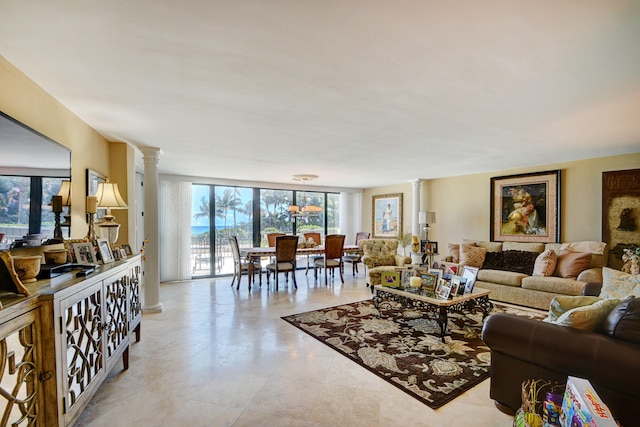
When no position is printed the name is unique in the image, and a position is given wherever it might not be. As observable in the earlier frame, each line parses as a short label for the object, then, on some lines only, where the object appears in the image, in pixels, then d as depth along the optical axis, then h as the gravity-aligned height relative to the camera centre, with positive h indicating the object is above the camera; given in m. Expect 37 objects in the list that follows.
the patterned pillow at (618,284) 2.38 -0.55
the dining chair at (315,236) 7.66 -0.49
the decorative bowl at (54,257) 2.14 -0.28
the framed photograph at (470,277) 3.56 -0.72
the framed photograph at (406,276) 4.07 -0.80
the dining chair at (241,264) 5.74 -0.91
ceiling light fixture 6.24 +0.21
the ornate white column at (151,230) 4.11 -0.17
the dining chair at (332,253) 6.25 -0.76
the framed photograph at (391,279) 3.99 -0.82
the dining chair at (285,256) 5.66 -0.74
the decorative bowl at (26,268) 1.65 -0.28
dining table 5.80 -0.70
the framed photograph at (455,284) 3.41 -0.77
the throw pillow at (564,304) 2.04 -0.60
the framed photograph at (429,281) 3.71 -0.80
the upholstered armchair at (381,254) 6.17 -0.79
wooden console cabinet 1.27 -0.67
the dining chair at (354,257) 7.13 -0.96
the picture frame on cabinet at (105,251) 2.49 -0.28
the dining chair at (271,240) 6.96 -0.53
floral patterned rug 2.40 -1.31
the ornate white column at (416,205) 7.16 +0.27
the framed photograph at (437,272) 3.70 -0.69
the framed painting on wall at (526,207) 5.14 +0.16
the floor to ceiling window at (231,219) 6.99 -0.06
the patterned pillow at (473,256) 5.36 -0.71
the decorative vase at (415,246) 6.49 -0.63
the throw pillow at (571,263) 4.30 -0.68
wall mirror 1.73 +0.24
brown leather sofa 1.53 -0.81
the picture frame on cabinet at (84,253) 2.30 -0.27
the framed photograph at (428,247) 6.53 -0.68
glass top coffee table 3.26 -0.98
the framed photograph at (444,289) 3.35 -0.82
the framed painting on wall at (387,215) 7.98 +0.04
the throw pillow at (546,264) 4.52 -0.72
